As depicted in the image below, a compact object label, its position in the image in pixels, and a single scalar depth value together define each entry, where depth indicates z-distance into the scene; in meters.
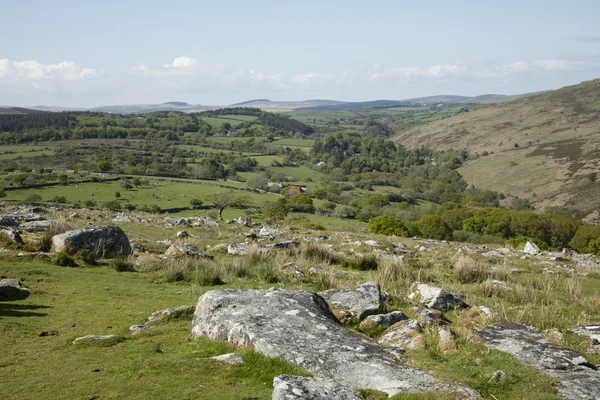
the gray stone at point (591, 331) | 8.74
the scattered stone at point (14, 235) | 16.62
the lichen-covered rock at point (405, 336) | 8.24
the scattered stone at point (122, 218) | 33.62
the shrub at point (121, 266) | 15.41
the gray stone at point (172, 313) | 9.95
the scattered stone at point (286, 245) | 21.34
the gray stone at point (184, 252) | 18.03
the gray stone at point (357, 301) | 10.08
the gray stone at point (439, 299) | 11.45
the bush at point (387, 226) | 62.22
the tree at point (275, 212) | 68.56
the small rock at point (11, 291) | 11.10
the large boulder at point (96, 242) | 16.34
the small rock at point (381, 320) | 9.52
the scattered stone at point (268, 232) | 30.67
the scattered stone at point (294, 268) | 15.60
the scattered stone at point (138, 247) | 19.45
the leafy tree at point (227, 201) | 79.14
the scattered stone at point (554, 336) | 8.59
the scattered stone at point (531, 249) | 28.38
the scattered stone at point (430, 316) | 9.63
